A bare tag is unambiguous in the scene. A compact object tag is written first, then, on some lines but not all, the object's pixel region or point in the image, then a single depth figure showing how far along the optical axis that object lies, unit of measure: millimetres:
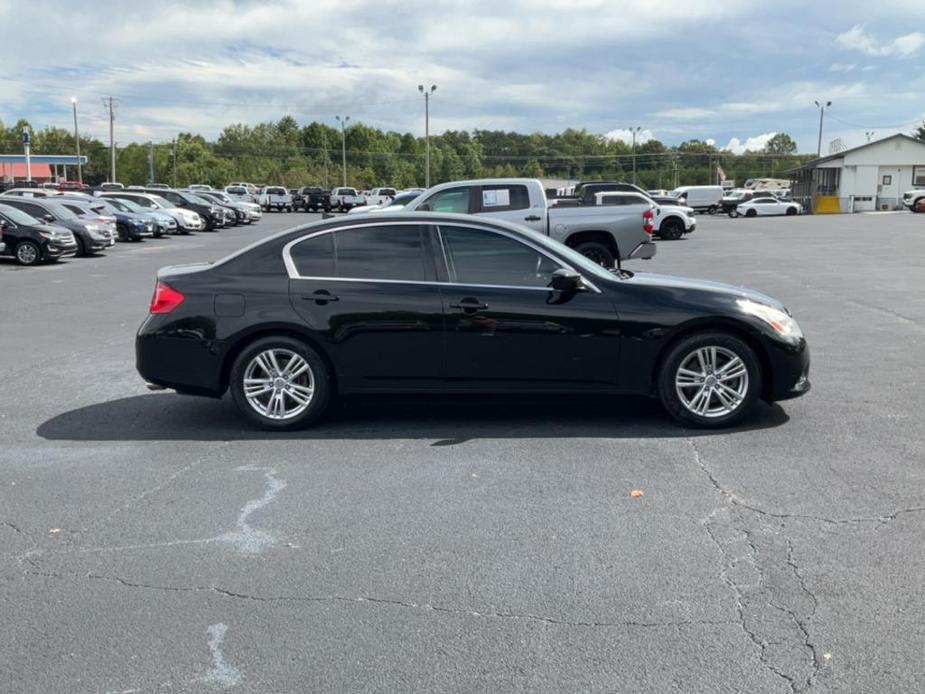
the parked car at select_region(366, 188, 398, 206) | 55197
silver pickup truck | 15000
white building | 65250
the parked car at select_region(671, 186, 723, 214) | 59250
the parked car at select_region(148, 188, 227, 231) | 39031
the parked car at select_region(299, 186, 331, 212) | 62719
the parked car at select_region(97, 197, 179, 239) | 32094
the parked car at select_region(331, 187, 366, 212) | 60156
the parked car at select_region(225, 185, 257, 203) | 60219
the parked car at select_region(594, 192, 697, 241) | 31641
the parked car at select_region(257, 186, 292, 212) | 64875
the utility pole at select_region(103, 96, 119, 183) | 84769
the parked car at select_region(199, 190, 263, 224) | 43812
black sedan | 6289
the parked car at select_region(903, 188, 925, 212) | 57062
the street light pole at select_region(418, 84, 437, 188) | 72588
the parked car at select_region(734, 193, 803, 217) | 54469
